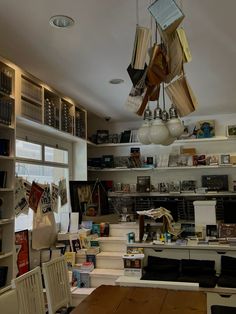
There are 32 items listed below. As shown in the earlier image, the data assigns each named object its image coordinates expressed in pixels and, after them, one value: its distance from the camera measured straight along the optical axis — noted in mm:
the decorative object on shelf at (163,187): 5879
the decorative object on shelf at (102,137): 6266
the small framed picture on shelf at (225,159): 5675
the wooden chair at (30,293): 2279
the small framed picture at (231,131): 5730
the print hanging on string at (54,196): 4578
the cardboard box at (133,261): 3213
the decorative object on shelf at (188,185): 5809
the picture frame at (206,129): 5910
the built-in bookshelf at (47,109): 3734
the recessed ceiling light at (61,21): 2546
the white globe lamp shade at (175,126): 2316
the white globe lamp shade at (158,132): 2279
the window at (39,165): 4129
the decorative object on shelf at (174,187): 5828
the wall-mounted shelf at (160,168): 5707
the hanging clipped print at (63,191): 4875
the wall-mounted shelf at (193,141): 5824
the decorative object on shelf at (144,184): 5900
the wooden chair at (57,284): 2609
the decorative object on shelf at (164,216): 3418
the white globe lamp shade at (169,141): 2361
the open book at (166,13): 1705
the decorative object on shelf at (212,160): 5727
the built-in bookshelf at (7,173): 3379
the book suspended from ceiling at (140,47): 1998
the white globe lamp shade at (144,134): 2402
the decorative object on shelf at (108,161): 6211
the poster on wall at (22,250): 3744
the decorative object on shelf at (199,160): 5766
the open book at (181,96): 2188
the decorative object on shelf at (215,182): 5656
